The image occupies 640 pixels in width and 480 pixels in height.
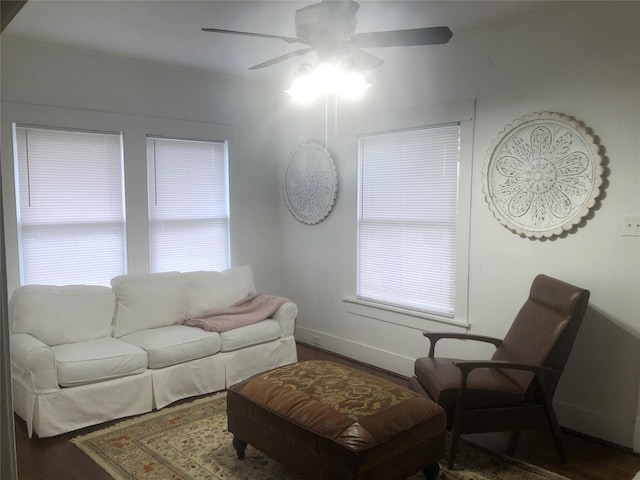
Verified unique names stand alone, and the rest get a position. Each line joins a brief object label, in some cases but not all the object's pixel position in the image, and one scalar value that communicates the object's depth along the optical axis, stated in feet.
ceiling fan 7.71
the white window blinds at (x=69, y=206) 12.40
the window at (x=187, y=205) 14.58
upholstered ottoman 7.41
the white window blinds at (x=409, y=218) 12.46
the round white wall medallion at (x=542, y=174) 9.88
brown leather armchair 8.91
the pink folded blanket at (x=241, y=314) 12.96
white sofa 10.11
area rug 8.71
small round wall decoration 15.23
